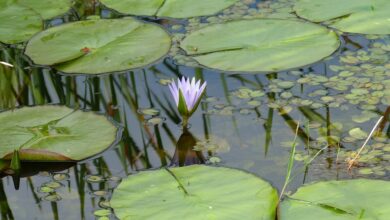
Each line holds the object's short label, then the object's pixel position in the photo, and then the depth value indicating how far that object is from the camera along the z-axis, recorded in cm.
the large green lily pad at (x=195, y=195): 414
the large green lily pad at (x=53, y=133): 488
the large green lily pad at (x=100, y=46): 600
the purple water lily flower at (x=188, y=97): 505
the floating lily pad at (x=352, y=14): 622
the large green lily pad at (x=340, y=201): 404
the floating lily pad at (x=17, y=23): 657
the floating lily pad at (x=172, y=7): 677
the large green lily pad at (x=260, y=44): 583
